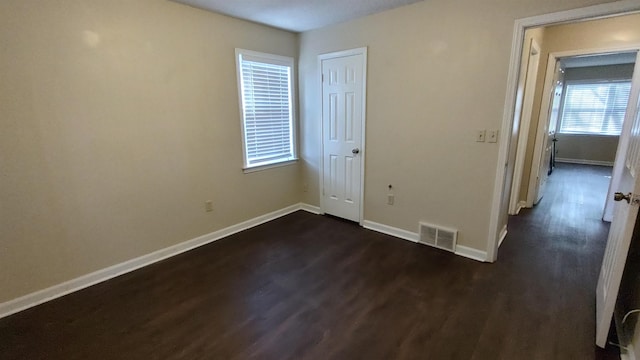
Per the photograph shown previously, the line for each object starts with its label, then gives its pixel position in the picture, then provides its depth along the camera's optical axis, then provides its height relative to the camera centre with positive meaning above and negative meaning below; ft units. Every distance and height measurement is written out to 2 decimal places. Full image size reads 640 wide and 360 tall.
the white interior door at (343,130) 11.08 -0.42
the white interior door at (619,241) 5.19 -2.32
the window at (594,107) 22.71 +1.01
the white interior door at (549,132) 13.17 -0.57
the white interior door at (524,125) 11.55 -0.20
